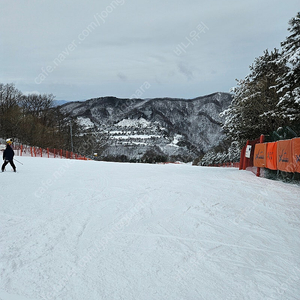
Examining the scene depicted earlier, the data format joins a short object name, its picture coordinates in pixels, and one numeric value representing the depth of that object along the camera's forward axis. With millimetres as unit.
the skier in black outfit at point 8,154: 13375
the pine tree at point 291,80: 13875
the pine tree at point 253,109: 21156
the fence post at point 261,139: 13895
